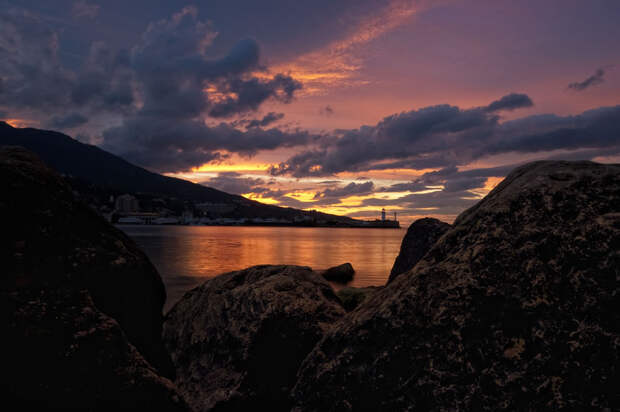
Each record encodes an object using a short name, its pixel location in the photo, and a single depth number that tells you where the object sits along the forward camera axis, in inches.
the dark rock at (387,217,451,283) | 399.9
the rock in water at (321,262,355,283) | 1187.9
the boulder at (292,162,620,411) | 105.8
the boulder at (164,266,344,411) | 178.4
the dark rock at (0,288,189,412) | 139.4
